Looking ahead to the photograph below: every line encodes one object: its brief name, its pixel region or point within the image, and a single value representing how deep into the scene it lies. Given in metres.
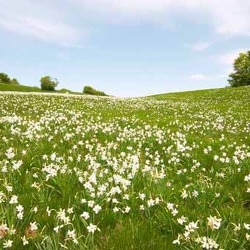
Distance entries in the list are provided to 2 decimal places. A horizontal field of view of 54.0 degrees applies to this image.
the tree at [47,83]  68.84
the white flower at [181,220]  3.07
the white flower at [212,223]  2.80
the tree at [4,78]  80.33
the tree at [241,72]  74.09
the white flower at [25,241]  2.69
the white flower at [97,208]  3.20
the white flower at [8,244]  2.61
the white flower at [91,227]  2.79
